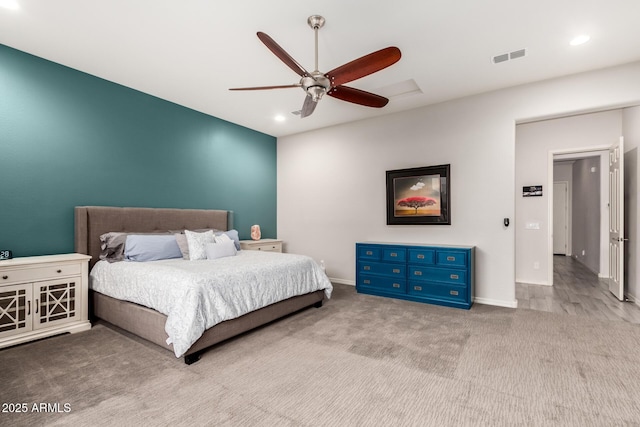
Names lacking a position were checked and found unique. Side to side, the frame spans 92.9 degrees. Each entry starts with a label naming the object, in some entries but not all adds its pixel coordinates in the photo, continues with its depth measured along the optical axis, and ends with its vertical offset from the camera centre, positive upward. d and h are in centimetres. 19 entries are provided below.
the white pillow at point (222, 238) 411 -35
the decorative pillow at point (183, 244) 381 -39
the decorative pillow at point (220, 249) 383 -48
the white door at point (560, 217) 866 -20
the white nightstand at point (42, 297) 276 -81
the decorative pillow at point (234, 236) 458 -36
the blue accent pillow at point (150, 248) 350 -41
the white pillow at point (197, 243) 374 -38
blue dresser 395 -86
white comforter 248 -71
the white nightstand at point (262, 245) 515 -57
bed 266 -91
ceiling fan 228 +116
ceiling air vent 313 +164
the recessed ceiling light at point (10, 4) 245 +172
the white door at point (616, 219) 408 -14
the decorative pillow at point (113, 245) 354 -37
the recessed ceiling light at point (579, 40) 284 +162
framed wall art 448 +24
